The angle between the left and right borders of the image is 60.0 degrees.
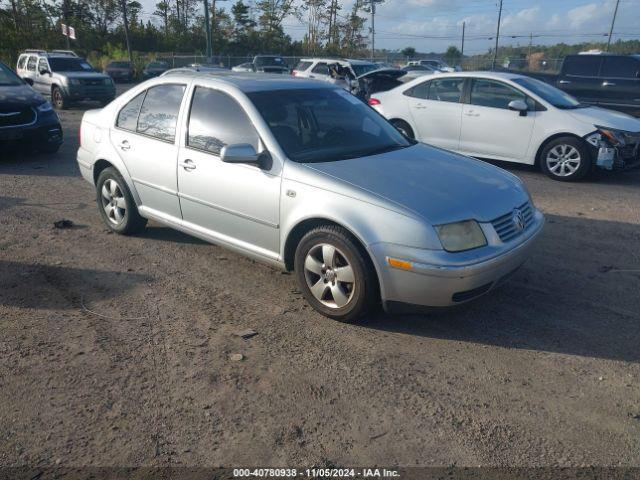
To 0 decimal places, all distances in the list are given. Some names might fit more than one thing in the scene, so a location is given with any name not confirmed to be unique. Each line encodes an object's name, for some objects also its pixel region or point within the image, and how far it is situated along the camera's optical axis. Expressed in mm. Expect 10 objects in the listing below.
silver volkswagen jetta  3615
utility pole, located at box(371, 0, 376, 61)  58500
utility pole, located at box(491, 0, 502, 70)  41488
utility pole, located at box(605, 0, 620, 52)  50178
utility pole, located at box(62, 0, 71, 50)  49178
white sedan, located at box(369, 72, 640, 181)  8055
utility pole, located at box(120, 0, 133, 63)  44594
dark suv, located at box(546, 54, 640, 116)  12781
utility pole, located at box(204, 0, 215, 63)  29875
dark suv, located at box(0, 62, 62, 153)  9008
